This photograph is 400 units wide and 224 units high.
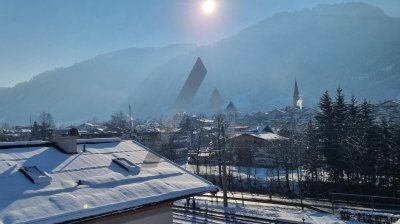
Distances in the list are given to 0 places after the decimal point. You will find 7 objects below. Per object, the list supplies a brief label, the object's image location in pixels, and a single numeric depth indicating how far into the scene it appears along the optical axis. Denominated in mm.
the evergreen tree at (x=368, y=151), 34969
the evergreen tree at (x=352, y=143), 36156
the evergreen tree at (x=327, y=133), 37438
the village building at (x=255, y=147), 50969
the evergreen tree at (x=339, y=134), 36969
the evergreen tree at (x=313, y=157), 38250
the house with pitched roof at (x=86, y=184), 7020
